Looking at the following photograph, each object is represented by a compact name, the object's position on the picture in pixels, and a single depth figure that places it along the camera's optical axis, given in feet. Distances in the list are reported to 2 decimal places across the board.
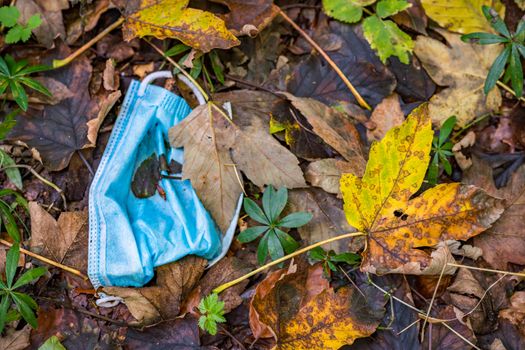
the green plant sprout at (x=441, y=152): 6.97
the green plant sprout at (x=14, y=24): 7.12
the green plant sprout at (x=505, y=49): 6.95
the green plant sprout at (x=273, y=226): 6.70
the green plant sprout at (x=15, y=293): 6.25
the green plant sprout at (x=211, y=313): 6.33
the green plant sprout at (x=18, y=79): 6.82
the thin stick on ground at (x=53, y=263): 6.79
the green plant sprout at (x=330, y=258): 6.72
